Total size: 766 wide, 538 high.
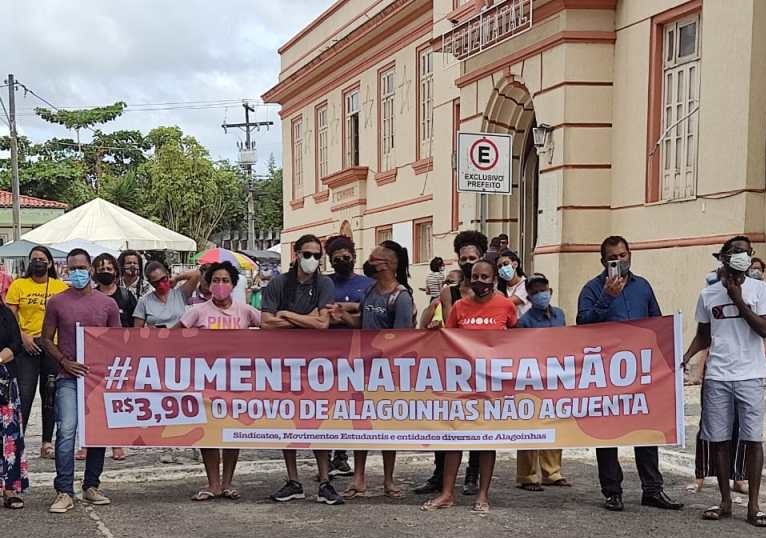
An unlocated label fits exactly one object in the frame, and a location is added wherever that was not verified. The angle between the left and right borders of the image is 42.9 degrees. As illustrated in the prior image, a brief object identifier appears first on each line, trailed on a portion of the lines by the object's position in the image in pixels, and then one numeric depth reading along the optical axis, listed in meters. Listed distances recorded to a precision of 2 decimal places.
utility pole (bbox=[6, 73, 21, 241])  35.69
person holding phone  6.72
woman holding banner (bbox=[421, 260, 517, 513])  6.73
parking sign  10.62
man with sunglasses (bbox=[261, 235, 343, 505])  6.92
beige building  11.85
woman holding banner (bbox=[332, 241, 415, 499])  6.93
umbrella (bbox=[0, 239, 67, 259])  19.09
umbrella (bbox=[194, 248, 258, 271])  13.47
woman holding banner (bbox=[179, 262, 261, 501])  7.03
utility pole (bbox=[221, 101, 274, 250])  50.72
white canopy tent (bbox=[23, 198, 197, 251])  16.66
